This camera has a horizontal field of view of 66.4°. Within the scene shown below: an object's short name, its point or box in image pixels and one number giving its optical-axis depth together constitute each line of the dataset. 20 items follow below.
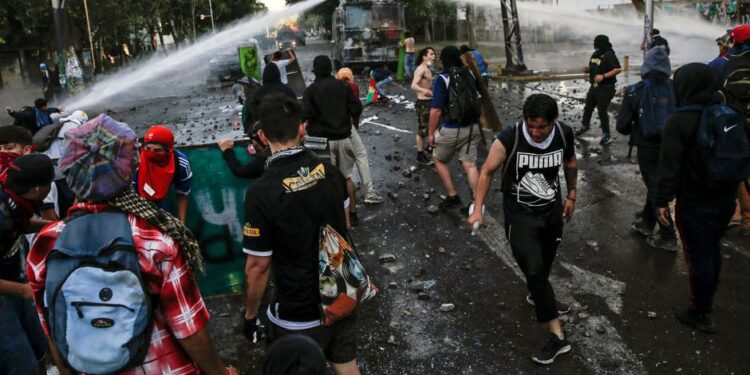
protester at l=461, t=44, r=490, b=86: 11.62
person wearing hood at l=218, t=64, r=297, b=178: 4.18
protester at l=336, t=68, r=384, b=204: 6.88
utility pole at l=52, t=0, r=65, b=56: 20.38
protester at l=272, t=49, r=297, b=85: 10.74
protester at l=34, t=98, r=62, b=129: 10.35
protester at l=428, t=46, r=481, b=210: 6.67
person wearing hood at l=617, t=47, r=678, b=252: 5.45
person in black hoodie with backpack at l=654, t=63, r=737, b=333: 3.89
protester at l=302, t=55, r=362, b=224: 6.16
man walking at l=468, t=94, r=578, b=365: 3.85
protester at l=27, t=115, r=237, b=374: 1.79
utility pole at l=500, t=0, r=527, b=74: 20.92
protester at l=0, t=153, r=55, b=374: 2.84
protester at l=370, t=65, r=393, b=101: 16.44
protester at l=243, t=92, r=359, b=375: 2.65
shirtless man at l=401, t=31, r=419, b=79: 20.56
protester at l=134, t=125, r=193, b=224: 4.16
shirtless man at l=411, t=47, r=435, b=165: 9.22
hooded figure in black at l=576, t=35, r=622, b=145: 9.69
